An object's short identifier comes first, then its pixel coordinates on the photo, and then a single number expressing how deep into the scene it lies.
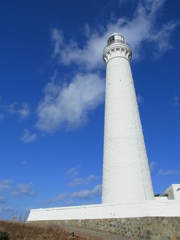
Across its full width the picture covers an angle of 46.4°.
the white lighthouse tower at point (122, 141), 16.64
